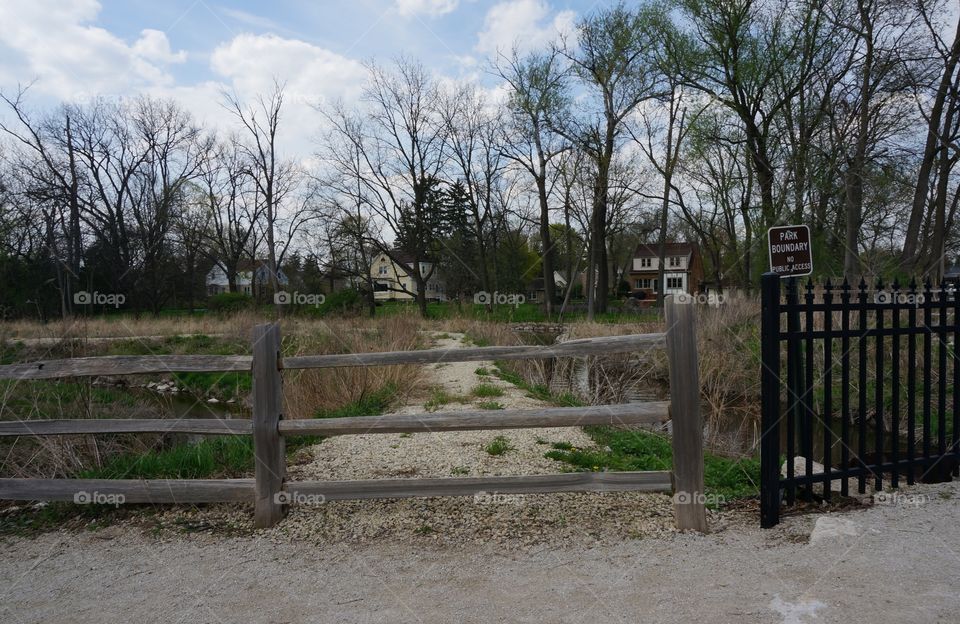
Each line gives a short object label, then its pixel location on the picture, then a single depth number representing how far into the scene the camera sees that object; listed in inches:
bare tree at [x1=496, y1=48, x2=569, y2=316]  1259.8
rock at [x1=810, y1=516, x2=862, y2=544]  153.5
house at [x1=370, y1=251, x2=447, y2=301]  2247.0
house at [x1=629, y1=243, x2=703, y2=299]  2623.0
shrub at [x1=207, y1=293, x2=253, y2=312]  1202.6
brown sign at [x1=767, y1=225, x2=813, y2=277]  199.3
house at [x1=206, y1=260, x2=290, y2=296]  1489.4
